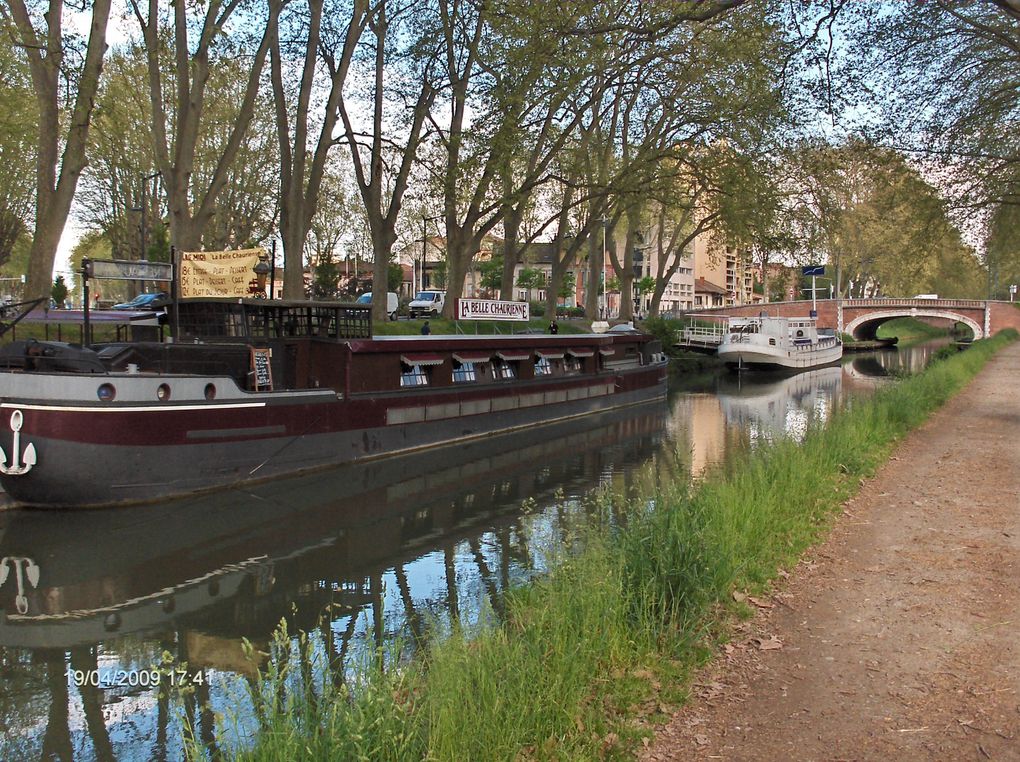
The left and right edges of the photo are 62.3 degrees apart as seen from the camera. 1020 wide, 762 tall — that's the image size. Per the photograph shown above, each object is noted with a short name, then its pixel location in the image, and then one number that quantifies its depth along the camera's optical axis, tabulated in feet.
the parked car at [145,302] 61.16
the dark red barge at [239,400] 45.37
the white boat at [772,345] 159.12
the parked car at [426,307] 163.53
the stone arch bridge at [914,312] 226.38
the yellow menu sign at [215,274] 58.39
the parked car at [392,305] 135.31
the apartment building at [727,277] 404.57
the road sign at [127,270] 47.73
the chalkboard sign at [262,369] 56.49
